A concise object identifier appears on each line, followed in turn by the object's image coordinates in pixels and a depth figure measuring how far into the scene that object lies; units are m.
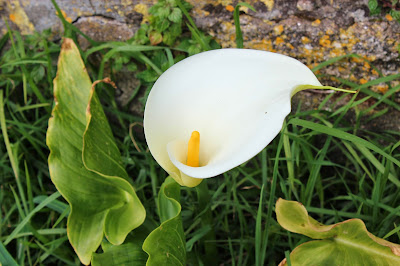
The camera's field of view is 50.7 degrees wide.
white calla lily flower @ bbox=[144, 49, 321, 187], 0.65
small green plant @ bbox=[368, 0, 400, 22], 0.96
